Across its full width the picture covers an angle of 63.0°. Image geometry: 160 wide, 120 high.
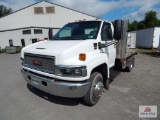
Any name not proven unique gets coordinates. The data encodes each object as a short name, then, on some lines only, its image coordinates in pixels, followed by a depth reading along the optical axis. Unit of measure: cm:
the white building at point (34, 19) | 2608
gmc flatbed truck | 288
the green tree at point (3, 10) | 5419
